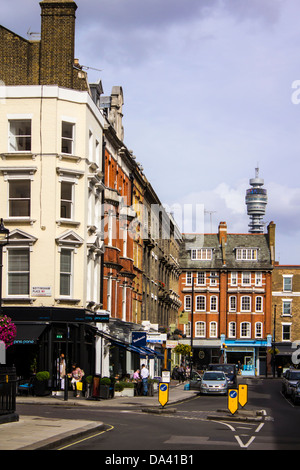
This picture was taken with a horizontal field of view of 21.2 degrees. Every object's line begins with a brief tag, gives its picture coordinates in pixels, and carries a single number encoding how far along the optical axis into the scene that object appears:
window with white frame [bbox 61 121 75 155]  40.75
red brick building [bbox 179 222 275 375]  101.62
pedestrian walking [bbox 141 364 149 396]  43.00
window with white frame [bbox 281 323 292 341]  105.50
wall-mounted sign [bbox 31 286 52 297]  39.28
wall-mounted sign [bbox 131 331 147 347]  52.22
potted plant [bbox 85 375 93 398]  36.97
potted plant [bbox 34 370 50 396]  36.59
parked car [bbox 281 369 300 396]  46.45
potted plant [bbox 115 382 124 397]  41.34
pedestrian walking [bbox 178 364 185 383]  66.69
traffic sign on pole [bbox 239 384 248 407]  29.86
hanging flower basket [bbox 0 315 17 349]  24.56
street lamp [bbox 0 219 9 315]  23.86
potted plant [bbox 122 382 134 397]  41.78
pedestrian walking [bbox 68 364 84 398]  37.62
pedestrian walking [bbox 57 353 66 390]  38.31
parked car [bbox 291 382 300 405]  40.25
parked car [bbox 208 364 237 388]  52.57
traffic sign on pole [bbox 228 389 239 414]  27.78
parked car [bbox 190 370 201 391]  53.81
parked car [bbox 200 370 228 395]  47.38
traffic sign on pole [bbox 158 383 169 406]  29.80
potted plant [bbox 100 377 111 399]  36.62
